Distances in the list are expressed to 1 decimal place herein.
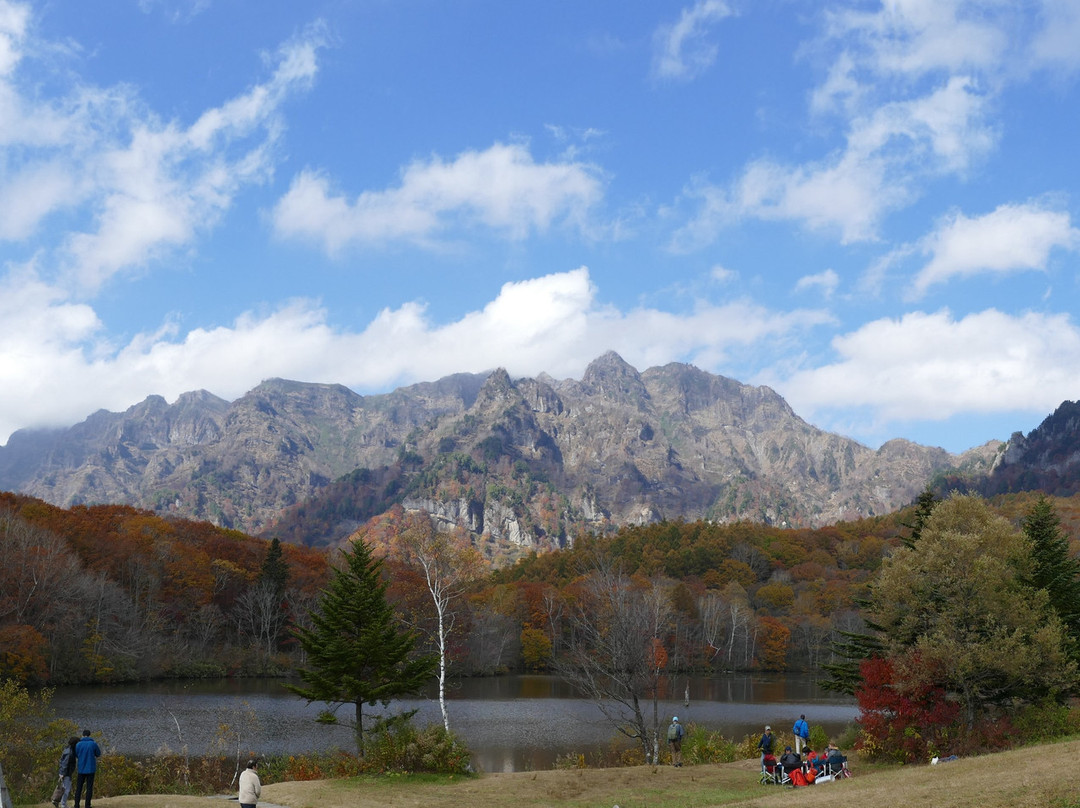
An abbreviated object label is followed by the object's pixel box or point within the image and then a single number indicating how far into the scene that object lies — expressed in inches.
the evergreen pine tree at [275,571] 3735.2
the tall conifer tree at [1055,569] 1417.3
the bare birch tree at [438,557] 1517.0
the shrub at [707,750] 1338.6
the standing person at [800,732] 1198.9
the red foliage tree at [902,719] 1163.3
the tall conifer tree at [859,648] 1407.5
